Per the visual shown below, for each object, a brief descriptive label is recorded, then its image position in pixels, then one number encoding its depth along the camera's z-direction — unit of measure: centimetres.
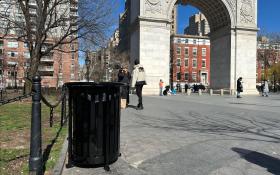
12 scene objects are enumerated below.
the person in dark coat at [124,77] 863
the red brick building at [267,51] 4204
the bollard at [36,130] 250
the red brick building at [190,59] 5498
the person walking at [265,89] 1764
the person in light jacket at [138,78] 810
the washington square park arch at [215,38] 1922
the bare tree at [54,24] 1195
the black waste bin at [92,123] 280
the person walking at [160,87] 1821
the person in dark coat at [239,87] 1505
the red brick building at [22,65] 4651
